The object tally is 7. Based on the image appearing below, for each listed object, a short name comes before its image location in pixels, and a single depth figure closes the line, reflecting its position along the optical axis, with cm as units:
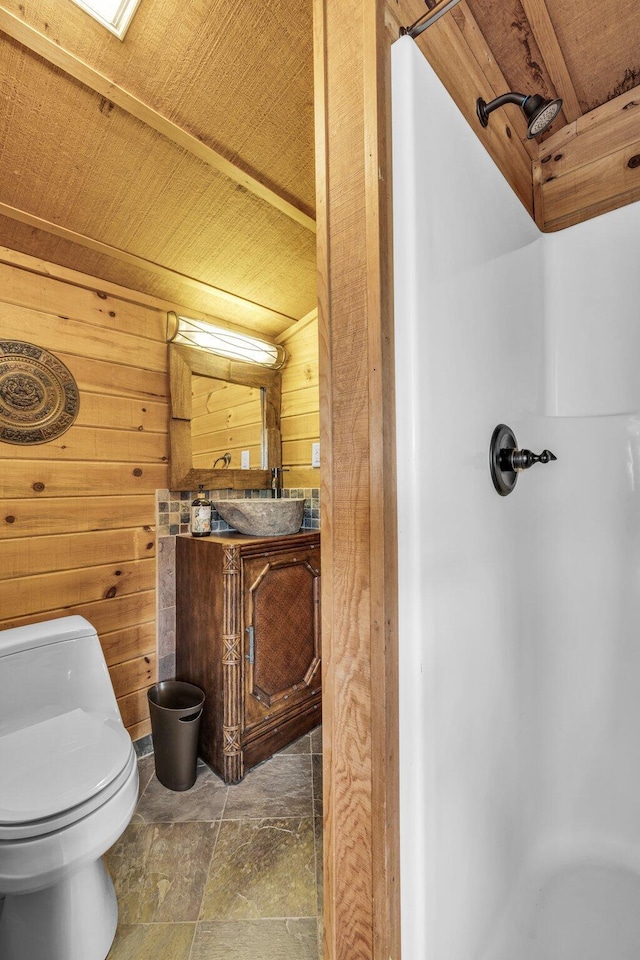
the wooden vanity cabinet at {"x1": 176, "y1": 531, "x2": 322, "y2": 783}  178
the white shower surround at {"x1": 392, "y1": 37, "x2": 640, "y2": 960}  71
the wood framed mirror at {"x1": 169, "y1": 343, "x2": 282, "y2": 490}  208
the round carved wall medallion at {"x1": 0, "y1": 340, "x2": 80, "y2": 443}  158
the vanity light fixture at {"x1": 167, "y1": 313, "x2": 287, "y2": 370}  208
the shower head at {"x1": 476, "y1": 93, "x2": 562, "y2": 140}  82
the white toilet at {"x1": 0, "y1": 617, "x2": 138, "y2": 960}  97
